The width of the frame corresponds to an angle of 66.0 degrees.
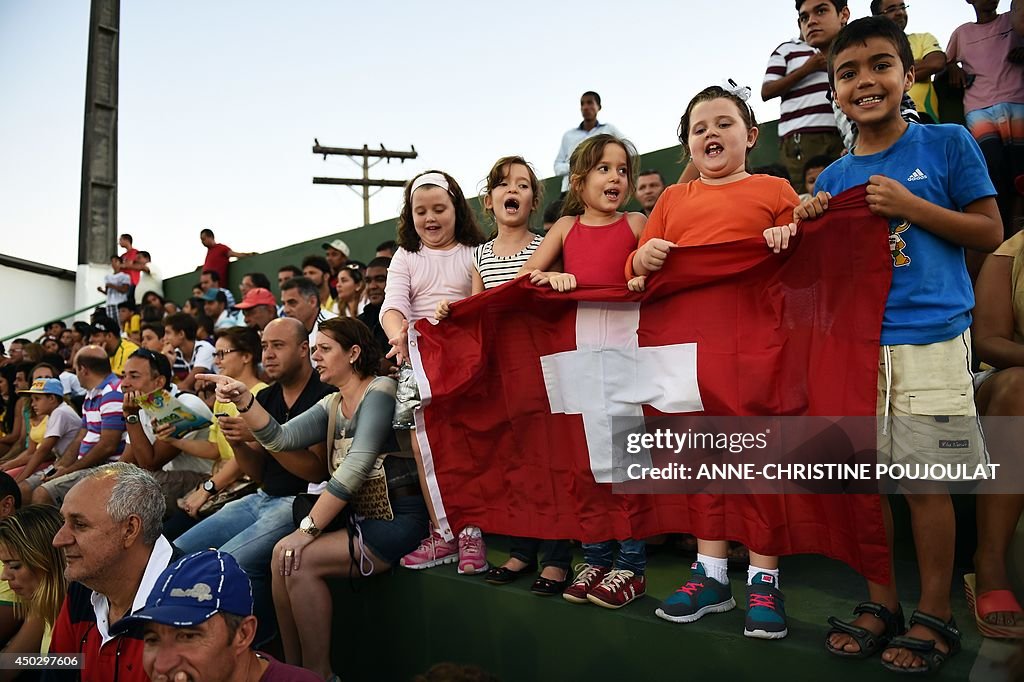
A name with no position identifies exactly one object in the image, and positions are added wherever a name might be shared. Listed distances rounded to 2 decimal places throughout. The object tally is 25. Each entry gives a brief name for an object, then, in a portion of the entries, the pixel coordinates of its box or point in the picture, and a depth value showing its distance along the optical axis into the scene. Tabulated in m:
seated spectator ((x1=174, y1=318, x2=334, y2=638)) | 3.35
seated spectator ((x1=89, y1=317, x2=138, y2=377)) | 8.29
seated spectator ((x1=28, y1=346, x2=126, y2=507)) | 5.18
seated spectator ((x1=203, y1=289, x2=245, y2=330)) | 8.98
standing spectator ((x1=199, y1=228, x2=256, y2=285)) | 12.36
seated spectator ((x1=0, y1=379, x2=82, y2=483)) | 6.35
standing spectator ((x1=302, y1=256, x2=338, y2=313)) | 7.62
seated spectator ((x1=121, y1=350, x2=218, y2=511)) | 4.37
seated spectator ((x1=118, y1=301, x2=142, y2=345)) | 11.05
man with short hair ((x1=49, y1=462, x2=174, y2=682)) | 2.44
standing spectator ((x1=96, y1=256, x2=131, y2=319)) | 12.70
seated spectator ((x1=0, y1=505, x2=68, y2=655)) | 2.93
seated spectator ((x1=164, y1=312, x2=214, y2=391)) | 6.95
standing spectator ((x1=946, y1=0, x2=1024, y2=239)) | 4.13
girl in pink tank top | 2.79
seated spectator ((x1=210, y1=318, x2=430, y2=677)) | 3.10
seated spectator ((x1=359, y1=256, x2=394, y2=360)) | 4.94
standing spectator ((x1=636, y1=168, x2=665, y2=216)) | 5.19
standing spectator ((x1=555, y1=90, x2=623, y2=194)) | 7.30
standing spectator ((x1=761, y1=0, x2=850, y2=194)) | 4.66
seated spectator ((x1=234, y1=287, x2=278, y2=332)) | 6.70
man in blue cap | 1.95
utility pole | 21.34
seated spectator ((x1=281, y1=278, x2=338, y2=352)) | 5.63
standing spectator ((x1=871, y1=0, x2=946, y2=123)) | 4.36
